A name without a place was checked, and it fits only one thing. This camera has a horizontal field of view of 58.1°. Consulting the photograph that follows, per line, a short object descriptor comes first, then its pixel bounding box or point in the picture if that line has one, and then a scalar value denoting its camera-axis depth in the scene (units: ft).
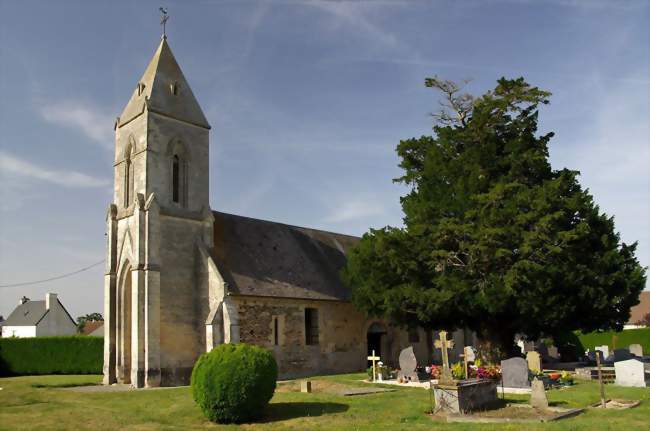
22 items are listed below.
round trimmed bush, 45.83
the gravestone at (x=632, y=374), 66.33
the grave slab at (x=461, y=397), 48.03
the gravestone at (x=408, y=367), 74.84
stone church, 81.71
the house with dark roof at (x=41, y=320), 199.62
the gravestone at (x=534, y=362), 71.00
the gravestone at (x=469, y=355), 72.27
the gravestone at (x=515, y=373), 64.03
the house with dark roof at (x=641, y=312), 199.10
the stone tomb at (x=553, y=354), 106.32
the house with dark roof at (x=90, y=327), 255.91
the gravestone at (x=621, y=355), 95.76
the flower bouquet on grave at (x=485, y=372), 61.57
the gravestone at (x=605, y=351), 110.48
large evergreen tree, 73.26
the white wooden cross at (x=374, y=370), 78.12
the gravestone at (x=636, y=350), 98.93
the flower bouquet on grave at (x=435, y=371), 66.80
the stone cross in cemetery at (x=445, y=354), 49.23
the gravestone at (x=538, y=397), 48.98
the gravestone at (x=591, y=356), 109.03
